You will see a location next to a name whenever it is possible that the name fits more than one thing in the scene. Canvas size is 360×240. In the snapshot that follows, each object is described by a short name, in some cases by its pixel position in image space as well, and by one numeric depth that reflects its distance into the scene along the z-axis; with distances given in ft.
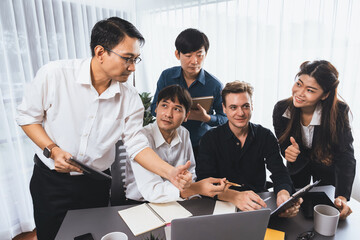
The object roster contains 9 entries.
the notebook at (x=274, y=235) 3.22
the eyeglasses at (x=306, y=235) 3.19
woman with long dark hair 4.91
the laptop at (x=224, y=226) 2.30
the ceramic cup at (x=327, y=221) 3.19
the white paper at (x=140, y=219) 3.40
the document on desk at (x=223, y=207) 3.84
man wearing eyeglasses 4.03
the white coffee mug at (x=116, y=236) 2.92
